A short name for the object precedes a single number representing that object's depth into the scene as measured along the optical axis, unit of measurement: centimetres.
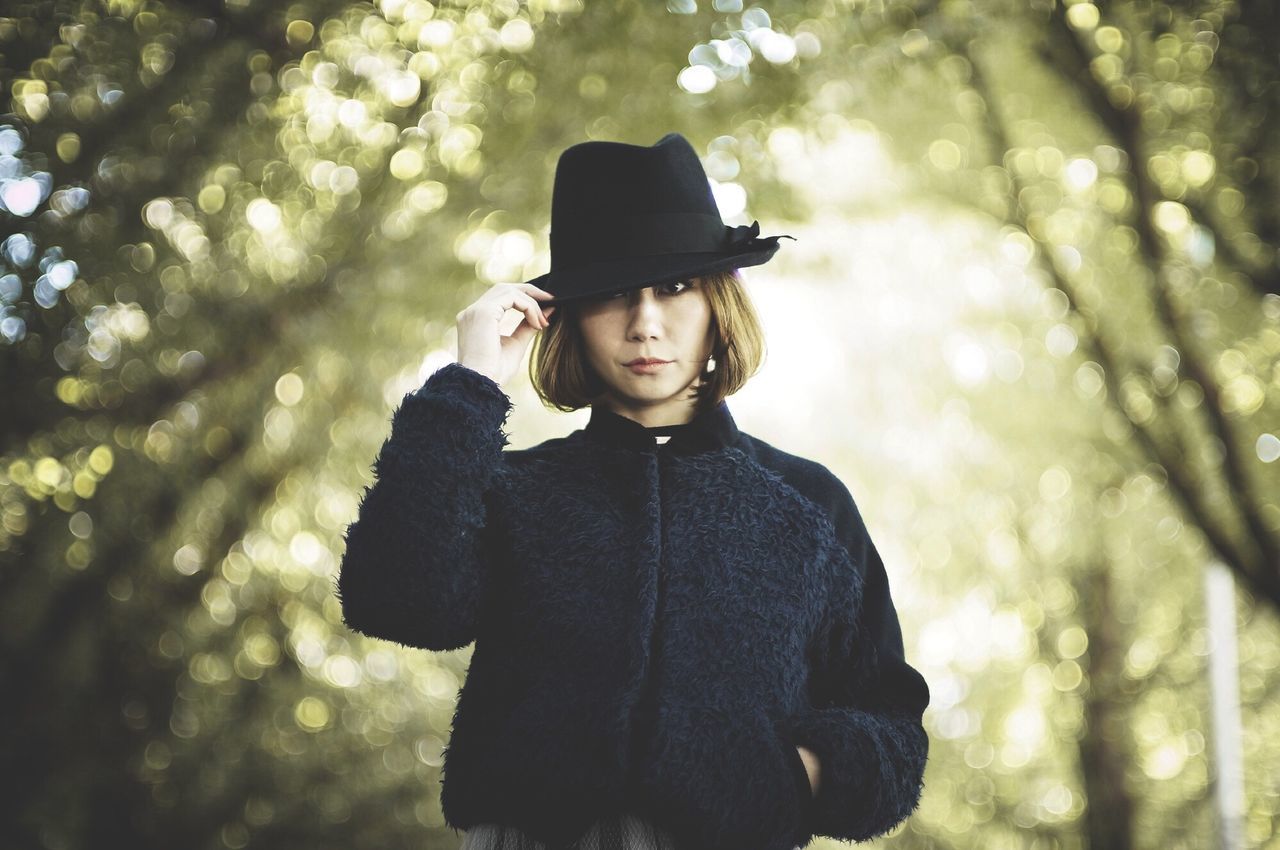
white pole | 631
